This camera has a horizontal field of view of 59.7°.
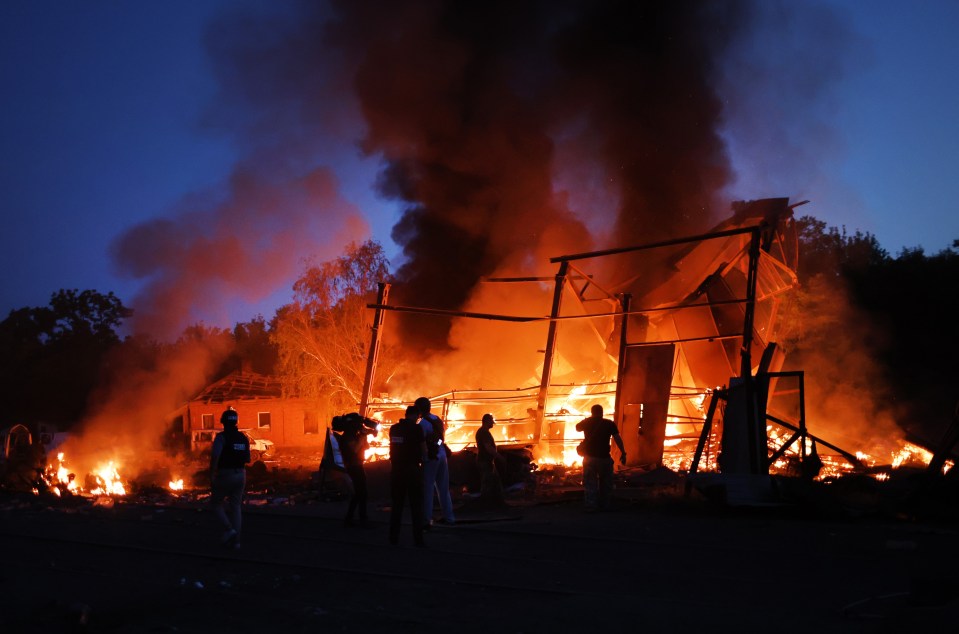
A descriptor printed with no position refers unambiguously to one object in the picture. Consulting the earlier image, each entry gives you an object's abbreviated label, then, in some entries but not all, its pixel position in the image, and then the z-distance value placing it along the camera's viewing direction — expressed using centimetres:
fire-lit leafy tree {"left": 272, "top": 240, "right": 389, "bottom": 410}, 3581
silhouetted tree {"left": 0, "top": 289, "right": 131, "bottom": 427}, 4700
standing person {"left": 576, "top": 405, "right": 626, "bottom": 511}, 1245
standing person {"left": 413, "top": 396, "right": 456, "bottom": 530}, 1026
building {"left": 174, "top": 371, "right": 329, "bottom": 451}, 4409
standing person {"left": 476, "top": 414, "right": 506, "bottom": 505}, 1295
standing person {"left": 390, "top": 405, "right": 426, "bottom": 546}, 958
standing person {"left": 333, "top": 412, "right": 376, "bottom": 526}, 1127
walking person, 938
